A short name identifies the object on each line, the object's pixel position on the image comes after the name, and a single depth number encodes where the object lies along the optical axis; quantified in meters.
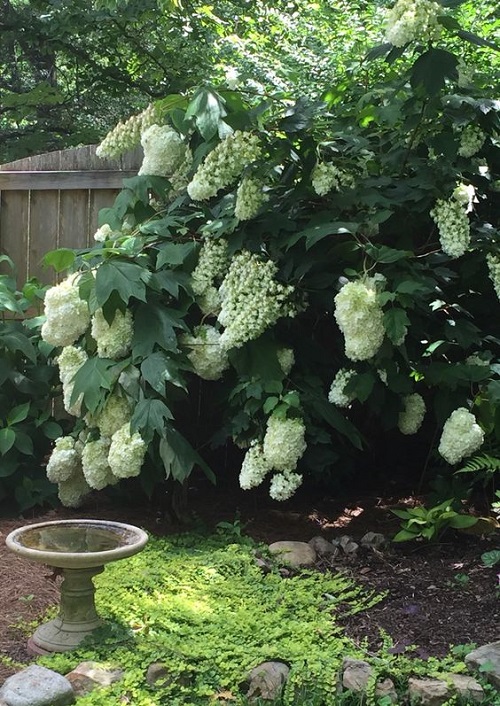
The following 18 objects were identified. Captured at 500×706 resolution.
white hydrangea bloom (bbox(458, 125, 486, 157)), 3.89
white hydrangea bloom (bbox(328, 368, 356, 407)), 3.81
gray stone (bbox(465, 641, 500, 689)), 2.56
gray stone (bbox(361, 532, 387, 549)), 3.83
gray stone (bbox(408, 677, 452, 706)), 2.56
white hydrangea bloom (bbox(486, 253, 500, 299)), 3.78
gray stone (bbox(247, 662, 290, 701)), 2.63
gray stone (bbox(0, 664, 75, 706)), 2.46
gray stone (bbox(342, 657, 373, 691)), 2.62
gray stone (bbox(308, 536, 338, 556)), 3.79
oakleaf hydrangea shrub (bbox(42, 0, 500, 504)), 3.70
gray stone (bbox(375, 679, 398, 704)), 2.58
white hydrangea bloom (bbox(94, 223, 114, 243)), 4.35
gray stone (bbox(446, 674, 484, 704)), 2.54
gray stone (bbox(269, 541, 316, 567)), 3.67
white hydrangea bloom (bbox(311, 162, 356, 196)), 3.82
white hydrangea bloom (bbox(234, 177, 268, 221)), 3.74
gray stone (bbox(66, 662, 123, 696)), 2.63
